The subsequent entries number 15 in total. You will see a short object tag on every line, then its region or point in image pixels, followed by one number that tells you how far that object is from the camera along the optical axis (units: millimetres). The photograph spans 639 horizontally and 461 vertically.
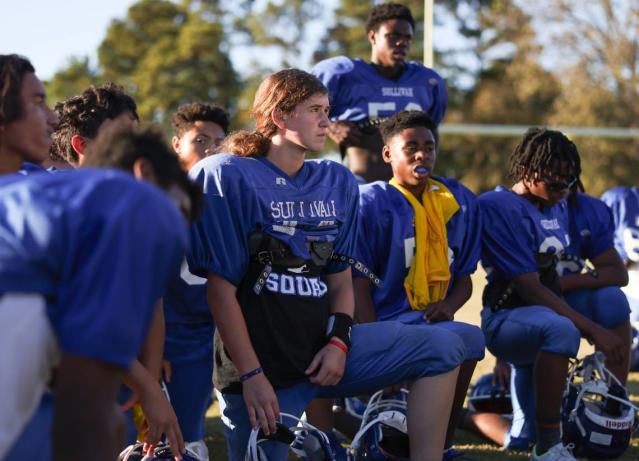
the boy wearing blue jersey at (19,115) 4449
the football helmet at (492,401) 9197
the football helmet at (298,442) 5661
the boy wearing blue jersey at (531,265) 7775
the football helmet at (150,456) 5638
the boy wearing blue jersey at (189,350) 7198
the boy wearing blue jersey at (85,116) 6508
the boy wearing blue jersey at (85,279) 3206
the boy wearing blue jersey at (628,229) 12132
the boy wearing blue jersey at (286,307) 5890
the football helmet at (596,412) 7743
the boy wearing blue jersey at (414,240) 7617
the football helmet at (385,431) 6840
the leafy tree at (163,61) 56631
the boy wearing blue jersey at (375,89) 9795
